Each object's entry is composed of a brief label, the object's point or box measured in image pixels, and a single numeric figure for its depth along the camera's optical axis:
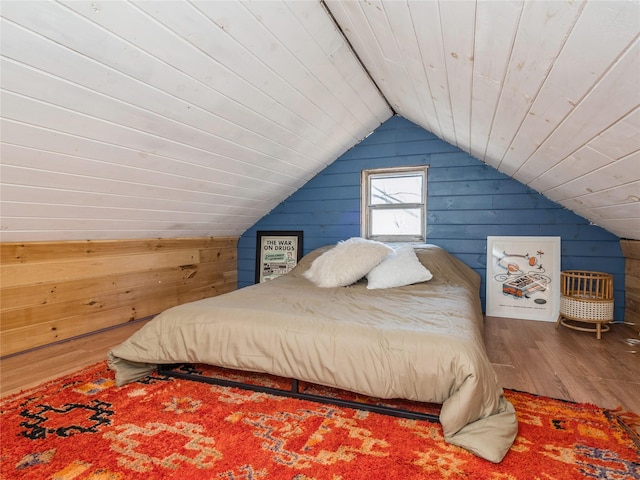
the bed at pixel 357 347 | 1.28
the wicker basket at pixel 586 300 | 2.46
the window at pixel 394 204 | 3.43
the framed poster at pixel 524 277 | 2.97
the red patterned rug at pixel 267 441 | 1.15
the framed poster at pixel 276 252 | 3.91
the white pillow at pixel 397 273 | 2.52
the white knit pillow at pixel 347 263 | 2.58
